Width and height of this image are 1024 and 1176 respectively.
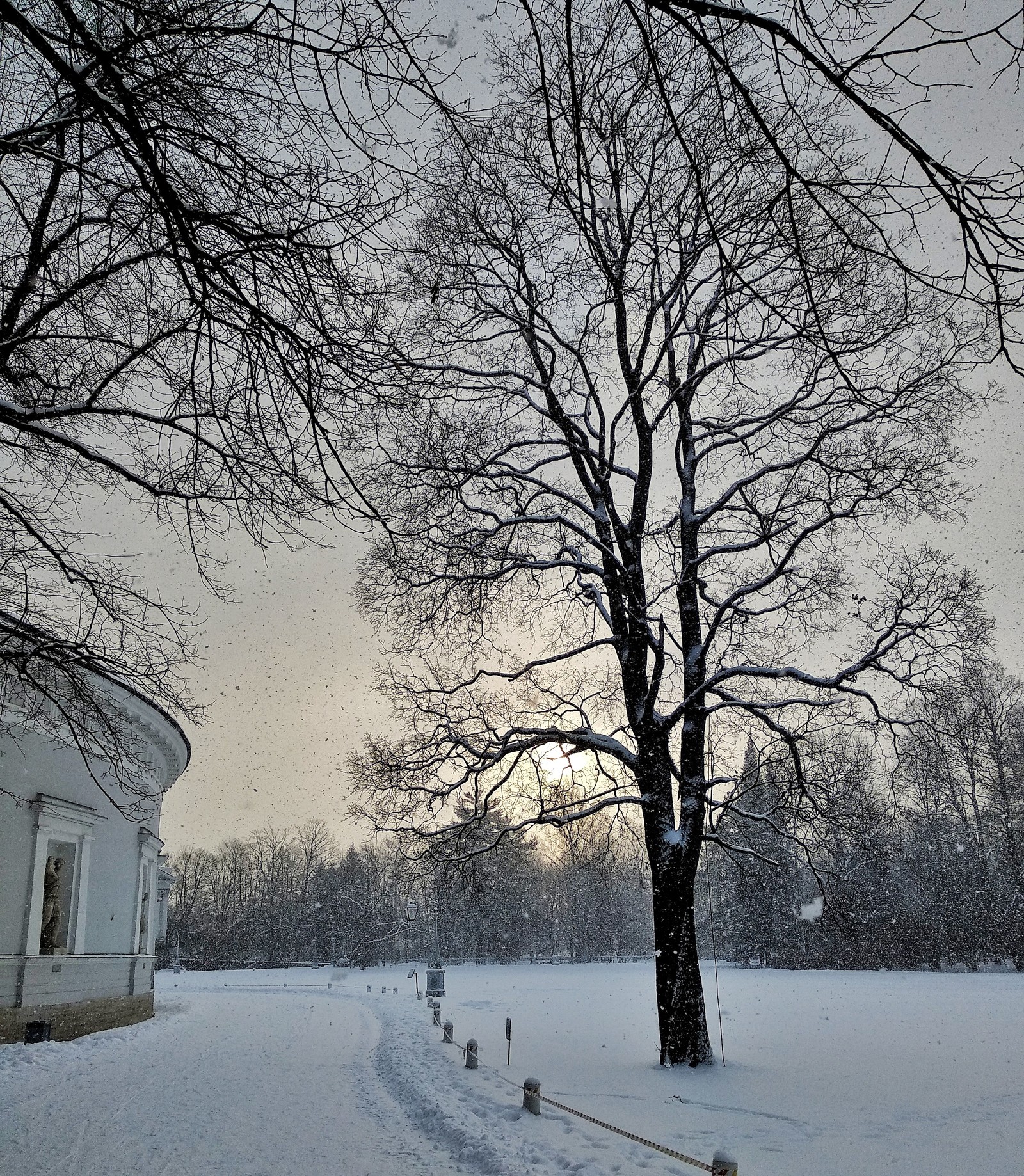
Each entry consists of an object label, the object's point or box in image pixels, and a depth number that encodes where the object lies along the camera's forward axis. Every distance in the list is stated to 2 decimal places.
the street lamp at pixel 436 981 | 30.34
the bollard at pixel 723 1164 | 4.94
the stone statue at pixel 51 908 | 15.88
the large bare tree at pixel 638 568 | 11.82
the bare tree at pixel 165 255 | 3.74
